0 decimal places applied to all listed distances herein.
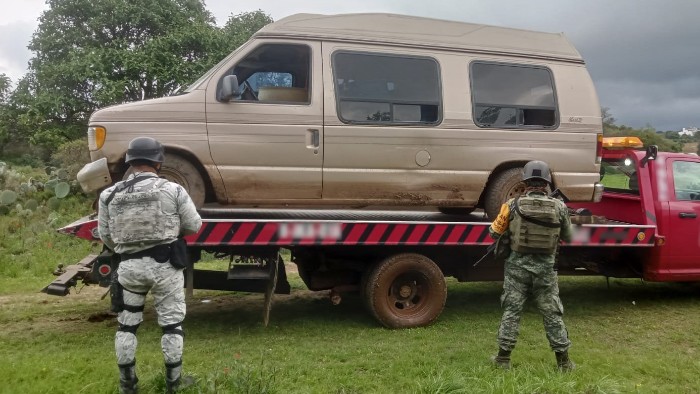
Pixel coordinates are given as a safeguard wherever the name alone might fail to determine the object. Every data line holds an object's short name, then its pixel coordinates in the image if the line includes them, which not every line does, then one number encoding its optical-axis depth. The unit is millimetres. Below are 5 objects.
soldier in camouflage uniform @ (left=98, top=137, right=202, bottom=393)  3557
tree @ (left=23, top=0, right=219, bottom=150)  16484
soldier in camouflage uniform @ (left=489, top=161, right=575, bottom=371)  4145
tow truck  4887
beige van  4867
